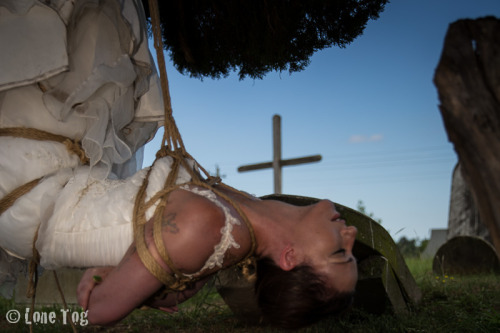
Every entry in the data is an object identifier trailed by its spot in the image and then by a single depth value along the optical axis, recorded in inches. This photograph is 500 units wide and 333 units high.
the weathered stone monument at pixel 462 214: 271.7
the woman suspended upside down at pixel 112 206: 71.2
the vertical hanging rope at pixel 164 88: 88.6
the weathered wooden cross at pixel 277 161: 342.3
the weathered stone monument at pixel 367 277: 119.1
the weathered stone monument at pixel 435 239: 350.3
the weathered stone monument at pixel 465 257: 217.9
